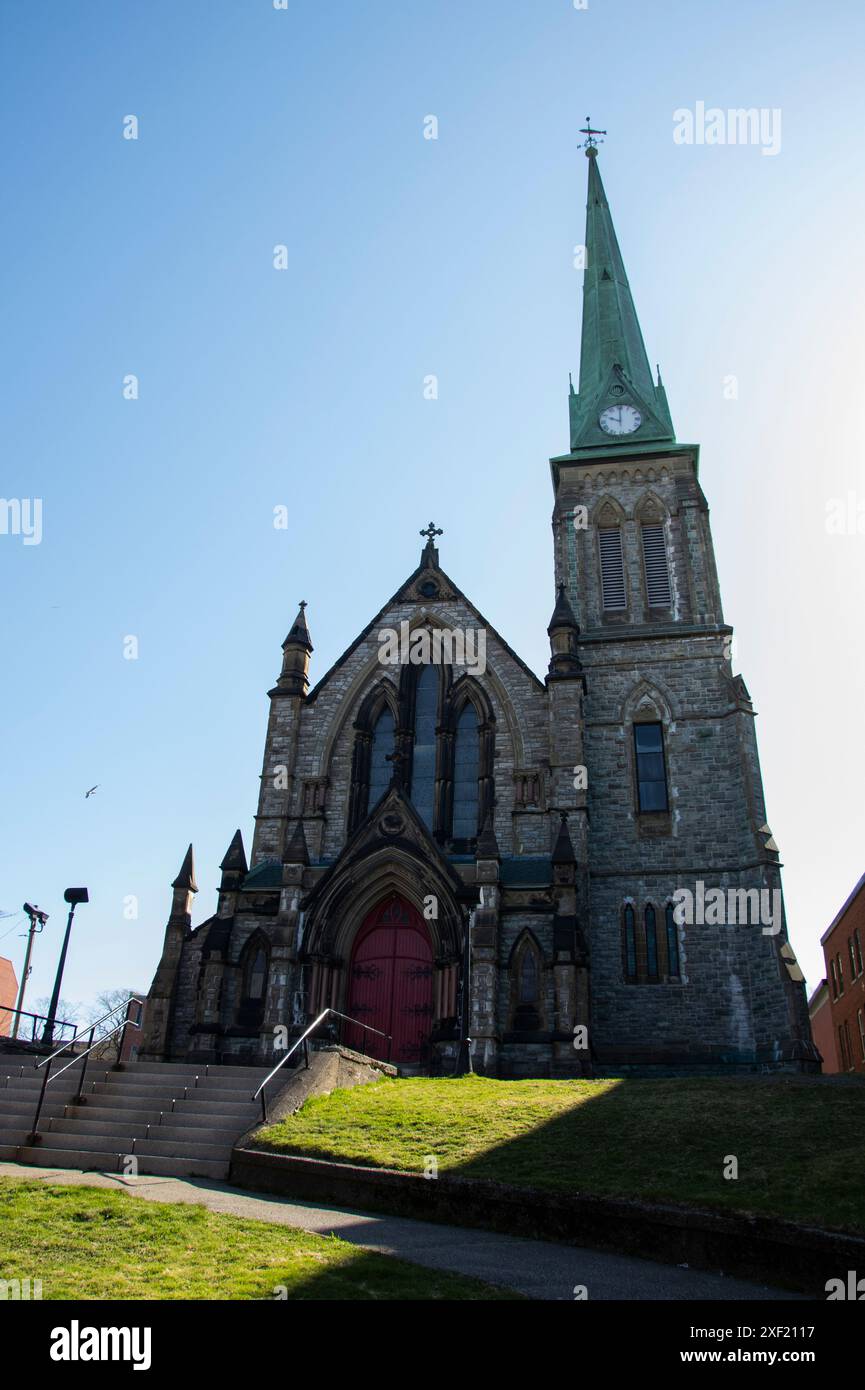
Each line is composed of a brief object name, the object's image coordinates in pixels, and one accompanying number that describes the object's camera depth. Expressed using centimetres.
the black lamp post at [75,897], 2614
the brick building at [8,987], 5300
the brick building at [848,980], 3609
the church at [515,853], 2095
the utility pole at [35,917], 3189
